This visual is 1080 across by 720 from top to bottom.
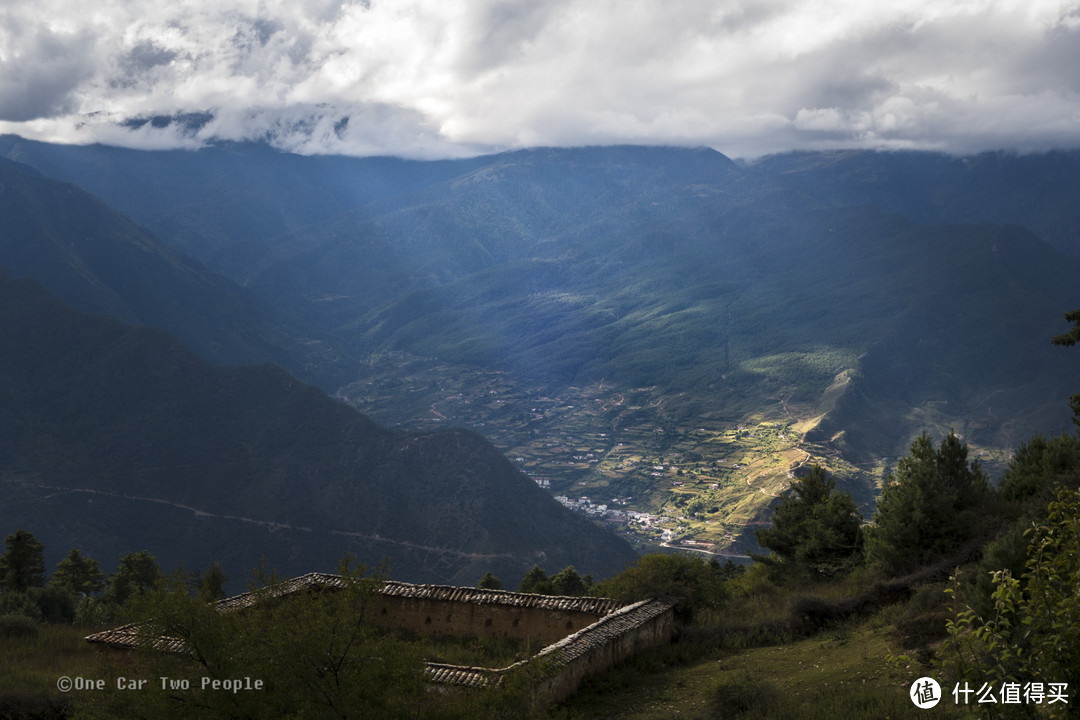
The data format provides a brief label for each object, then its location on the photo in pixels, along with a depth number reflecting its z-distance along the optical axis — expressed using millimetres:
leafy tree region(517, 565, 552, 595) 46875
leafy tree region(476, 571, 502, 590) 52712
